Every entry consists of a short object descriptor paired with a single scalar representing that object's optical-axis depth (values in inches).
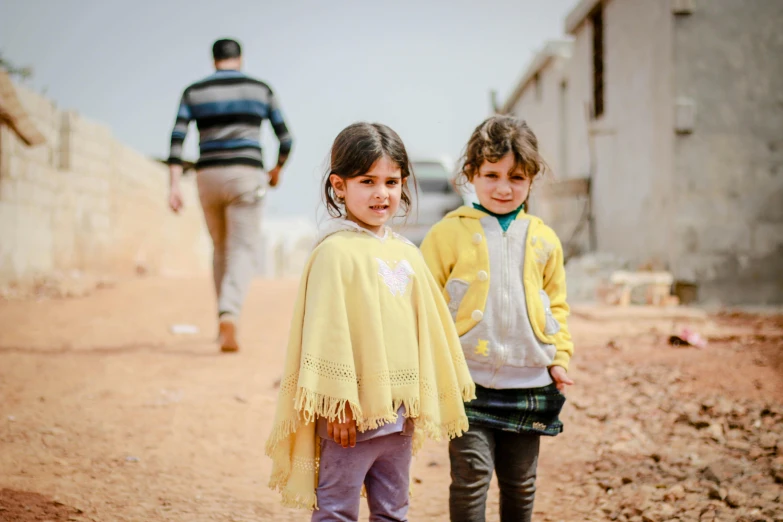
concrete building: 326.6
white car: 508.4
